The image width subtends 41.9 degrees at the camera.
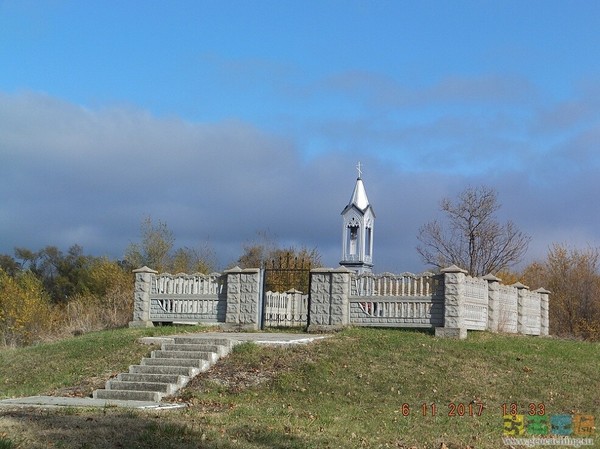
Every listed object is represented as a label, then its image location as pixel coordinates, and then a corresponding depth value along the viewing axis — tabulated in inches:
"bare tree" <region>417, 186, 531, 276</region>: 1616.6
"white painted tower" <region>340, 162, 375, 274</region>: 1203.9
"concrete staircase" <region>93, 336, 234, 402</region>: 610.5
